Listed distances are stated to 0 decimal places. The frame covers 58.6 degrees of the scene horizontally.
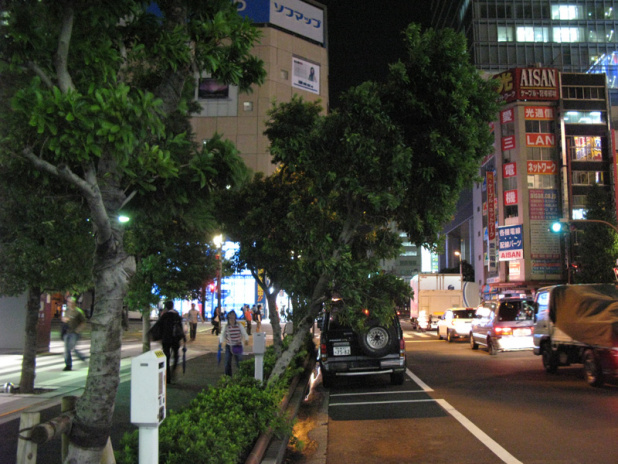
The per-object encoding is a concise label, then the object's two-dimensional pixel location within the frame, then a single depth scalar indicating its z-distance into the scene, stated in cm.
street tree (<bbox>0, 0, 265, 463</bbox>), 360
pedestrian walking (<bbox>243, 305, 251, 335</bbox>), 2487
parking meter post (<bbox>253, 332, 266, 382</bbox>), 962
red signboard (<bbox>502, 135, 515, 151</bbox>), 5498
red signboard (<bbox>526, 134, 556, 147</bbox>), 5422
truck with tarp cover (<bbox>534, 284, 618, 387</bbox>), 1111
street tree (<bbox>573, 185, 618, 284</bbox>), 4212
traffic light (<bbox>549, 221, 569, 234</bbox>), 2506
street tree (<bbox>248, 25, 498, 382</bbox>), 846
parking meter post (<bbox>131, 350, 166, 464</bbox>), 385
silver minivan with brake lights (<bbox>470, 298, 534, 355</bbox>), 1853
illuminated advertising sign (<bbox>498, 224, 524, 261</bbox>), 5147
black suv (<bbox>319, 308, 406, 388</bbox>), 1209
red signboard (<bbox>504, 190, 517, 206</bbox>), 5425
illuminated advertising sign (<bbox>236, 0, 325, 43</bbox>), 5894
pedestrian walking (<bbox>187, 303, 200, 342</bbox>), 2594
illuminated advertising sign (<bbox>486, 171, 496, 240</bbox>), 5647
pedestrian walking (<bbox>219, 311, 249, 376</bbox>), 1232
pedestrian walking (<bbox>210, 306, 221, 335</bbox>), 2907
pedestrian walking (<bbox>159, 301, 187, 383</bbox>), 1184
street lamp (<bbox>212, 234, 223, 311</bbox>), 2136
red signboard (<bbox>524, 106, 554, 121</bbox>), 5456
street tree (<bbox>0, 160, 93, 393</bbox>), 921
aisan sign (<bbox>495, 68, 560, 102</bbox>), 5441
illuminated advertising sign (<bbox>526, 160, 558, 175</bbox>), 5353
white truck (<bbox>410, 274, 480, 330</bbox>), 3422
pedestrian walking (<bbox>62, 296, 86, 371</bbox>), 1370
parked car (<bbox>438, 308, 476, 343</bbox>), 2444
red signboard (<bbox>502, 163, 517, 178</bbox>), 5434
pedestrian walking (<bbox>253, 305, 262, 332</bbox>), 3203
